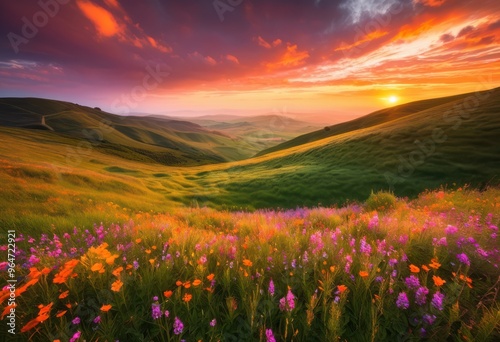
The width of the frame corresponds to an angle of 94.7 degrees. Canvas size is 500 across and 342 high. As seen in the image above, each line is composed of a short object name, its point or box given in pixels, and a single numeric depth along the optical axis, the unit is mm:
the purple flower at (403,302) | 2635
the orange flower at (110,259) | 2808
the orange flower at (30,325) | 2104
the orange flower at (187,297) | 2429
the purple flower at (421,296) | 2734
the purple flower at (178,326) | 2339
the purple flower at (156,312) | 2438
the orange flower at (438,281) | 2550
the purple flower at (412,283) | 2931
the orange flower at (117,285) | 2468
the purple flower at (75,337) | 2078
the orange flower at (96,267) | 2711
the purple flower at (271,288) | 2846
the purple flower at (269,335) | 2193
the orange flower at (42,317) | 2028
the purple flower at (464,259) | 3254
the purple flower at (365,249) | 3843
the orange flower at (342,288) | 2598
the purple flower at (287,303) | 2486
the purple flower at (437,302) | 2545
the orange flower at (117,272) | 2663
